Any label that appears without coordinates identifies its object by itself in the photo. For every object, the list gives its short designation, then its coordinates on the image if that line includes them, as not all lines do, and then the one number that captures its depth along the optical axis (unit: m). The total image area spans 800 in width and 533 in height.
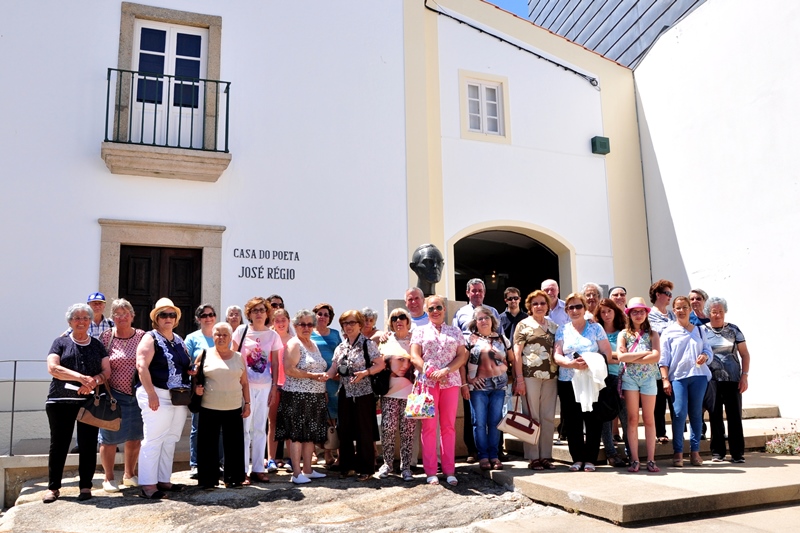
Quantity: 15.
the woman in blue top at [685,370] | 6.78
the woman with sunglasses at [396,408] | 6.50
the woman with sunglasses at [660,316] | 7.26
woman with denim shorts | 6.40
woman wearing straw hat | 5.95
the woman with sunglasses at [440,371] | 6.32
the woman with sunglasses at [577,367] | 6.41
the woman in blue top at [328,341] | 7.04
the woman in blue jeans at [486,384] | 6.54
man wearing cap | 6.85
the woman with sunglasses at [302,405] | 6.47
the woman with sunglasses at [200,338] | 6.85
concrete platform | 5.02
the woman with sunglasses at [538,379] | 6.59
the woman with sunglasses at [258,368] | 6.56
